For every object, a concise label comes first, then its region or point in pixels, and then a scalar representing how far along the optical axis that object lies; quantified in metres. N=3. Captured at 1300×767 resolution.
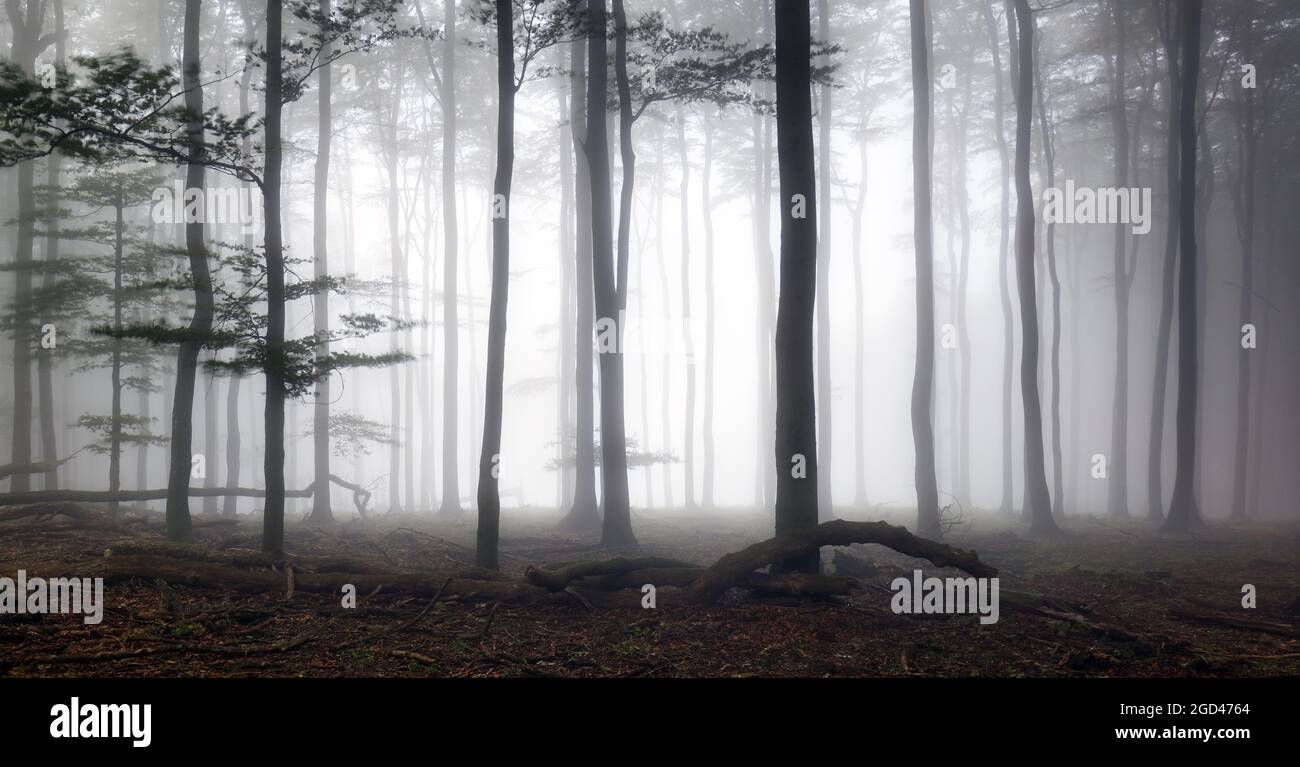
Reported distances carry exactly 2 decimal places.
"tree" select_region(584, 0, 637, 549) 14.11
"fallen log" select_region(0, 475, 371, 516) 12.77
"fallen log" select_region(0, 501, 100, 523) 13.69
